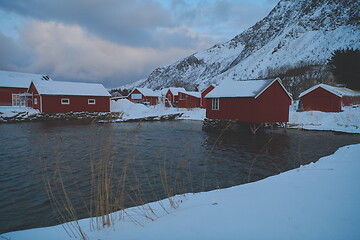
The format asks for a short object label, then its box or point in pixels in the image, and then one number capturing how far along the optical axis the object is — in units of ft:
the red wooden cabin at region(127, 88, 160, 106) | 209.46
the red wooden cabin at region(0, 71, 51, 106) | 116.78
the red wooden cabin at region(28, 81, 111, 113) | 104.01
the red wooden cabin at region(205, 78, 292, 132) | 65.51
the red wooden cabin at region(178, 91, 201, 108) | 176.57
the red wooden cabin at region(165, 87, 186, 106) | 203.10
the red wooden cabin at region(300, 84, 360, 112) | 93.35
